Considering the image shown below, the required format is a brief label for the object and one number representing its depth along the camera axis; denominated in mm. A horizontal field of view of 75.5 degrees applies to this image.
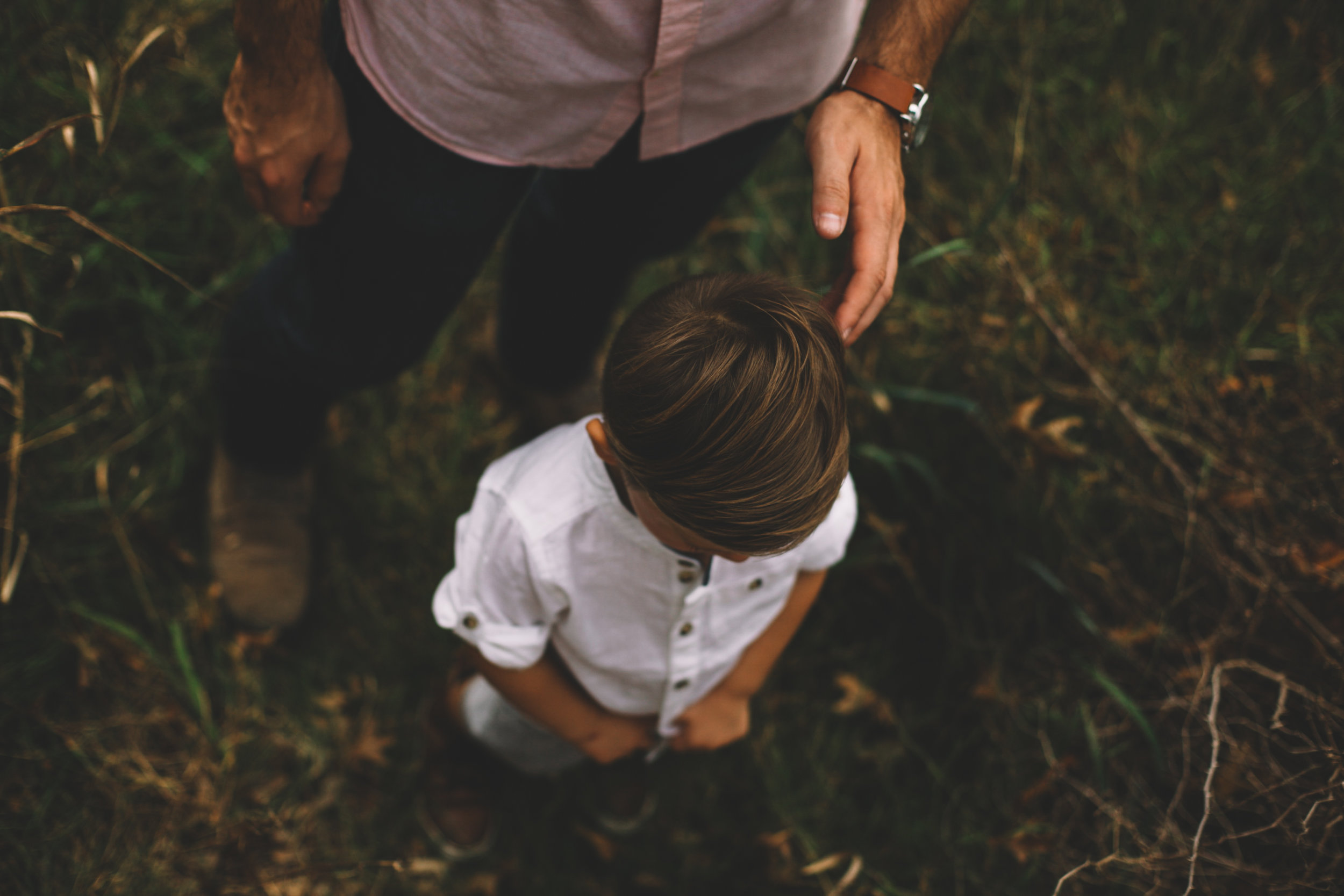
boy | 1143
